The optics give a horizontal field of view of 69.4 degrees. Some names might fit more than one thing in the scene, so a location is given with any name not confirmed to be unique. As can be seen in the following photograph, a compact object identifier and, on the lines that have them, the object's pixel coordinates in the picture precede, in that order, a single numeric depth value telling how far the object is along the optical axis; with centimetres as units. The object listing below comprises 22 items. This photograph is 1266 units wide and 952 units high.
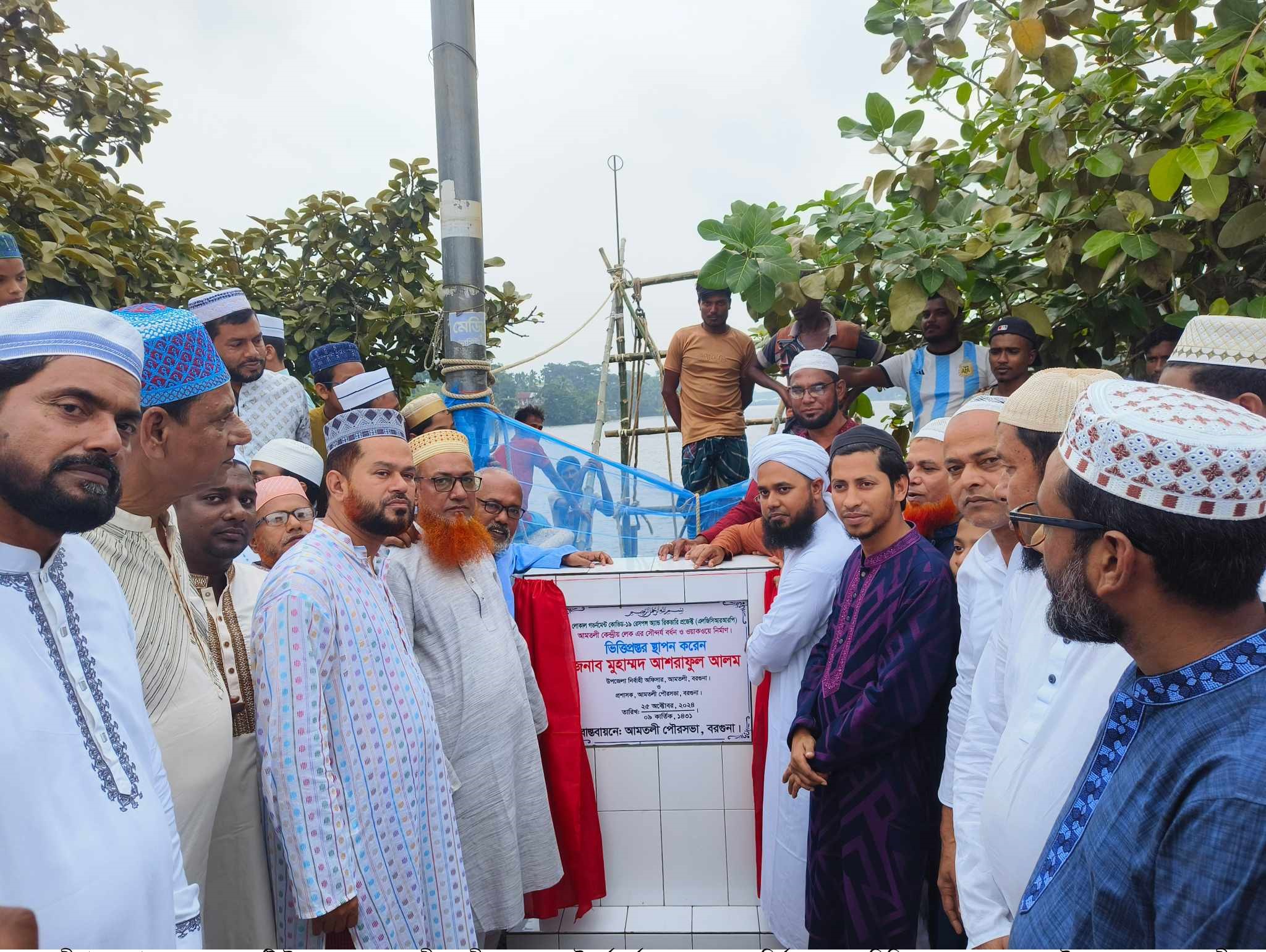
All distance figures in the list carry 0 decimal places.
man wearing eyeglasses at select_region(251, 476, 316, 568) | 332
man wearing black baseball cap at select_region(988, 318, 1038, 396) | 404
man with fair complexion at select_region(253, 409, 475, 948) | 227
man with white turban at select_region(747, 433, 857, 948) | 327
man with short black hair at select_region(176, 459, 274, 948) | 230
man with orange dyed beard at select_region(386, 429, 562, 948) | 329
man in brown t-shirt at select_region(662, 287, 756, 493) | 548
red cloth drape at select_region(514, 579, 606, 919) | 366
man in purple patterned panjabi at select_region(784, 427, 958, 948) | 276
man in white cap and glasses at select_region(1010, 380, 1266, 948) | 106
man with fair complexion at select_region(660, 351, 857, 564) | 429
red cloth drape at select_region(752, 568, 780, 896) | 362
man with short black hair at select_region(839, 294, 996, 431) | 448
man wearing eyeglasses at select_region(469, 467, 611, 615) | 383
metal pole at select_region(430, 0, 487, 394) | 402
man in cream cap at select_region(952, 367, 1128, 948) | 175
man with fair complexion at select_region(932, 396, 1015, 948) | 250
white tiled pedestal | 373
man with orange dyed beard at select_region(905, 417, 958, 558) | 333
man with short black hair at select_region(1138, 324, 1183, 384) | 376
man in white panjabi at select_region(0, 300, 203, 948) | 136
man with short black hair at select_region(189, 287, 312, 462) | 409
